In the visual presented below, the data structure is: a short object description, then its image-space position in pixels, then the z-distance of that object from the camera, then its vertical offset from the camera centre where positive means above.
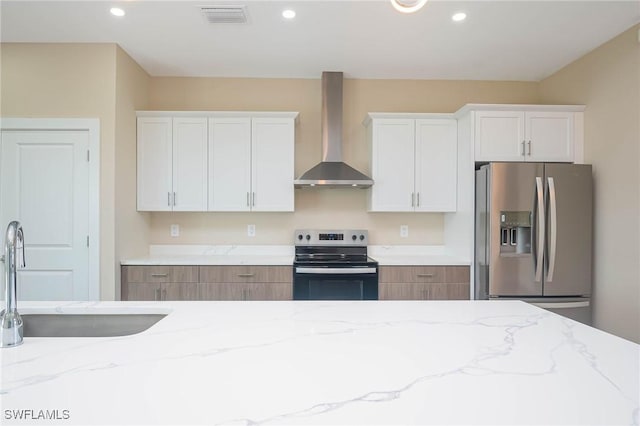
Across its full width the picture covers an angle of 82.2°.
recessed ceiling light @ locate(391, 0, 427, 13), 1.21 +0.70
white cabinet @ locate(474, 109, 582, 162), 3.05 +0.67
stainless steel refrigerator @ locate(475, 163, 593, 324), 2.79 -0.12
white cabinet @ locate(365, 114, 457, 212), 3.33 +0.50
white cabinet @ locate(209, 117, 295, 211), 3.31 +0.47
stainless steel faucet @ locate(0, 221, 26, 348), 1.03 -0.22
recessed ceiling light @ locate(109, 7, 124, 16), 2.40 +1.34
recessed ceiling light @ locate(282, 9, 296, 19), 2.41 +1.33
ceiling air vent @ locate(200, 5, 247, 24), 2.36 +1.33
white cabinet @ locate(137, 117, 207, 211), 3.29 +0.46
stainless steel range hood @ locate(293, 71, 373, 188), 3.43 +0.87
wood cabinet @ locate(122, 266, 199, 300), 3.01 -0.58
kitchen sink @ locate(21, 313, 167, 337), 1.43 -0.44
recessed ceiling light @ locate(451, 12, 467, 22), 2.42 +1.33
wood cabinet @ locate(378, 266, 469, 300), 3.06 -0.57
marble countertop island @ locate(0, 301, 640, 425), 0.71 -0.38
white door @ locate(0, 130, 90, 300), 2.88 +0.07
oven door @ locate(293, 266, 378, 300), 3.01 -0.57
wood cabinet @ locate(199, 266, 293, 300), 3.04 -0.58
